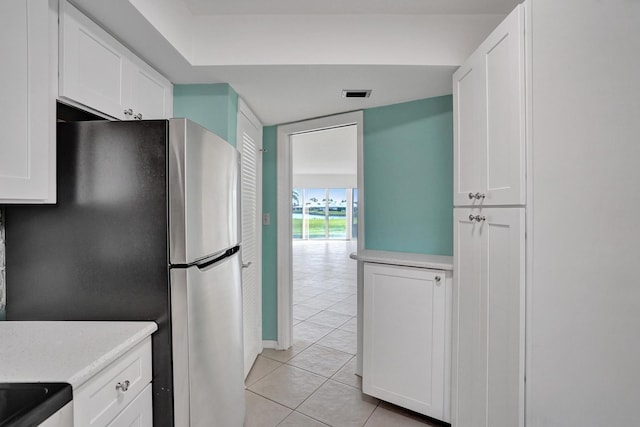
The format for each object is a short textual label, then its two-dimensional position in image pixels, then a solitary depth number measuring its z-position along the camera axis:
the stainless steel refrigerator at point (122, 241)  1.15
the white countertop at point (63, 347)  0.80
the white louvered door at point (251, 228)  2.33
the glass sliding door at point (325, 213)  11.67
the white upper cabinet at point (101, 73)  1.16
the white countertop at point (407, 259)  1.80
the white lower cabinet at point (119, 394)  0.83
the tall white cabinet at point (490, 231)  1.17
